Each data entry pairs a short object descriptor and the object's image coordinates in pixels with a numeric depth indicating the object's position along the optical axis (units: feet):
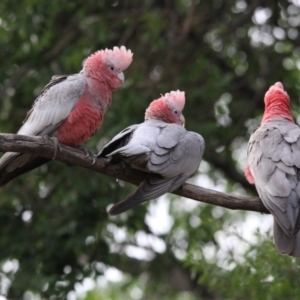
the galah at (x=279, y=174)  40.06
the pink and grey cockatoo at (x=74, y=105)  43.80
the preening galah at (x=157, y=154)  39.78
